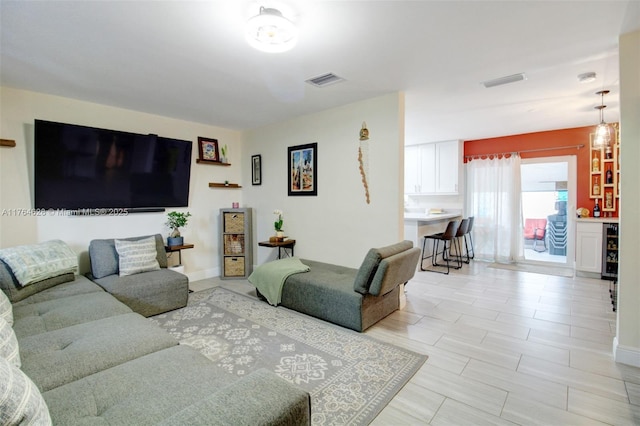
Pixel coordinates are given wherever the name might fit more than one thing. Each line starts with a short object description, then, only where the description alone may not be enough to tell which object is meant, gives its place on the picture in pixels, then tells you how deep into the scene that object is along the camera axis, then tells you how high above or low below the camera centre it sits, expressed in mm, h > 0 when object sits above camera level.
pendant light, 3996 +991
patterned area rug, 1912 -1211
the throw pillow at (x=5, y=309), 1876 -645
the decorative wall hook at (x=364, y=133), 3637 +874
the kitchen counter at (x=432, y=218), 5134 -235
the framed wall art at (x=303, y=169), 4234 +532
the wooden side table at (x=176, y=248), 4091 -564
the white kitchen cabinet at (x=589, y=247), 4723 -693
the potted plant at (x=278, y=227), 4559 -325
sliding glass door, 5359 -89
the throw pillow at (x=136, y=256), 3410 -574
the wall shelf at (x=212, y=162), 4727 +709
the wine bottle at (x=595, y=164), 5062 +656
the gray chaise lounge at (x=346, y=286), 2814 -842
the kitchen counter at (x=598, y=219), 4574 -255
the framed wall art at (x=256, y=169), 5025 +610
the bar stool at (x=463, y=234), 5502 -560
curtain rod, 5252 +997
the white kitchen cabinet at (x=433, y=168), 6223 +785
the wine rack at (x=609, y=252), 4602 -759
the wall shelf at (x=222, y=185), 4904 +351
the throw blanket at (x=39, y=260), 2648 -496
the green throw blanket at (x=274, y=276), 3482 -843
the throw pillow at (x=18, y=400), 800 -545
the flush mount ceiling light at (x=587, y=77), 2939 +1254
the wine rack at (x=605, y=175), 4910 +461
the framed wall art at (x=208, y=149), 4766 +912
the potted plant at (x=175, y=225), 4203 -265
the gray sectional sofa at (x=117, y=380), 1016 -812
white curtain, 5816 -65
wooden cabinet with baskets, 4793 -584
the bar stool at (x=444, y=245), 5215 -798
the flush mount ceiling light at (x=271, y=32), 1817 +1097
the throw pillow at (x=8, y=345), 1361 -640
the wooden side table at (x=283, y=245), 4398 -575
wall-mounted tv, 3252 +471
